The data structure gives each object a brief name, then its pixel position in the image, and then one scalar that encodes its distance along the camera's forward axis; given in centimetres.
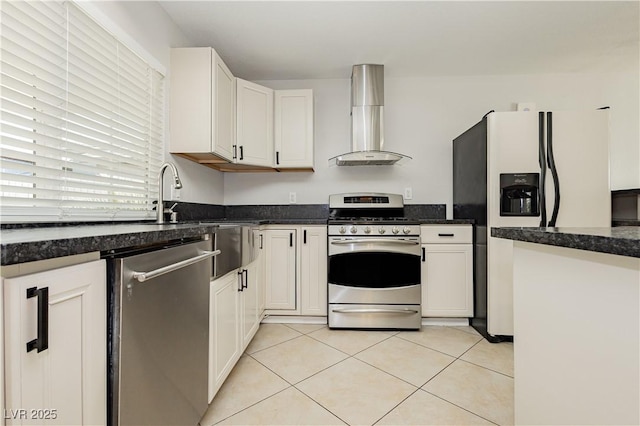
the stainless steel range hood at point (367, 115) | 267
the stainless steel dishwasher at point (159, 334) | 74
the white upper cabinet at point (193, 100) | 200
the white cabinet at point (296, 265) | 242
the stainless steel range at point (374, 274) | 228
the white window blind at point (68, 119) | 102
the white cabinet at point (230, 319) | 132
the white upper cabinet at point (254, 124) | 244
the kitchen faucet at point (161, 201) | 163
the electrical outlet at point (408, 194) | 294
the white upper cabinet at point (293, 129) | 270
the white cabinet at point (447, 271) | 235
